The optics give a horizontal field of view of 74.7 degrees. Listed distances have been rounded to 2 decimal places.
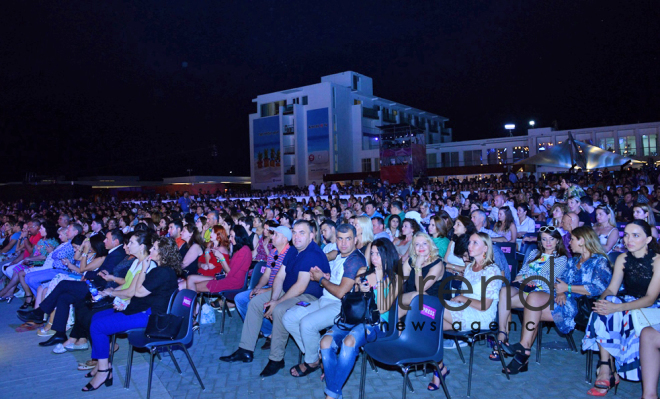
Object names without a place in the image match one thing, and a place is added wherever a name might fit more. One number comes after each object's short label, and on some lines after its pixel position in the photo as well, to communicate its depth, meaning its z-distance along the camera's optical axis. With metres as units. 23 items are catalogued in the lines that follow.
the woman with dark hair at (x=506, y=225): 6.66
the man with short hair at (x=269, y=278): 5.05
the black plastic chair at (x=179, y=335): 3.84
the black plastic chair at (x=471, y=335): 3.76
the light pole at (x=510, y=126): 42.81
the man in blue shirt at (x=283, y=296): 4.28
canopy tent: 18.22
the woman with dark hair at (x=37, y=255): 7.10
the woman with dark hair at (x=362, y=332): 3.49
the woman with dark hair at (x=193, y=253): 6.05
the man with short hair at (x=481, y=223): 6.46
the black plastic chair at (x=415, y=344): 3.30
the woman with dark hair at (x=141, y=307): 4.07
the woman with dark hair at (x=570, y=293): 3.95
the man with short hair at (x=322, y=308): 4.02
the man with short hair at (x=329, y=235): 5.77
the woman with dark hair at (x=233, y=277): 5.73
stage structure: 29.33
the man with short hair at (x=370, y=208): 9.56
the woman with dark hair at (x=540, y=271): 4.19
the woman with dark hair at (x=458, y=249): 5.04
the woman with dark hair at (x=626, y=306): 3.46
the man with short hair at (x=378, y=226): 6.57
